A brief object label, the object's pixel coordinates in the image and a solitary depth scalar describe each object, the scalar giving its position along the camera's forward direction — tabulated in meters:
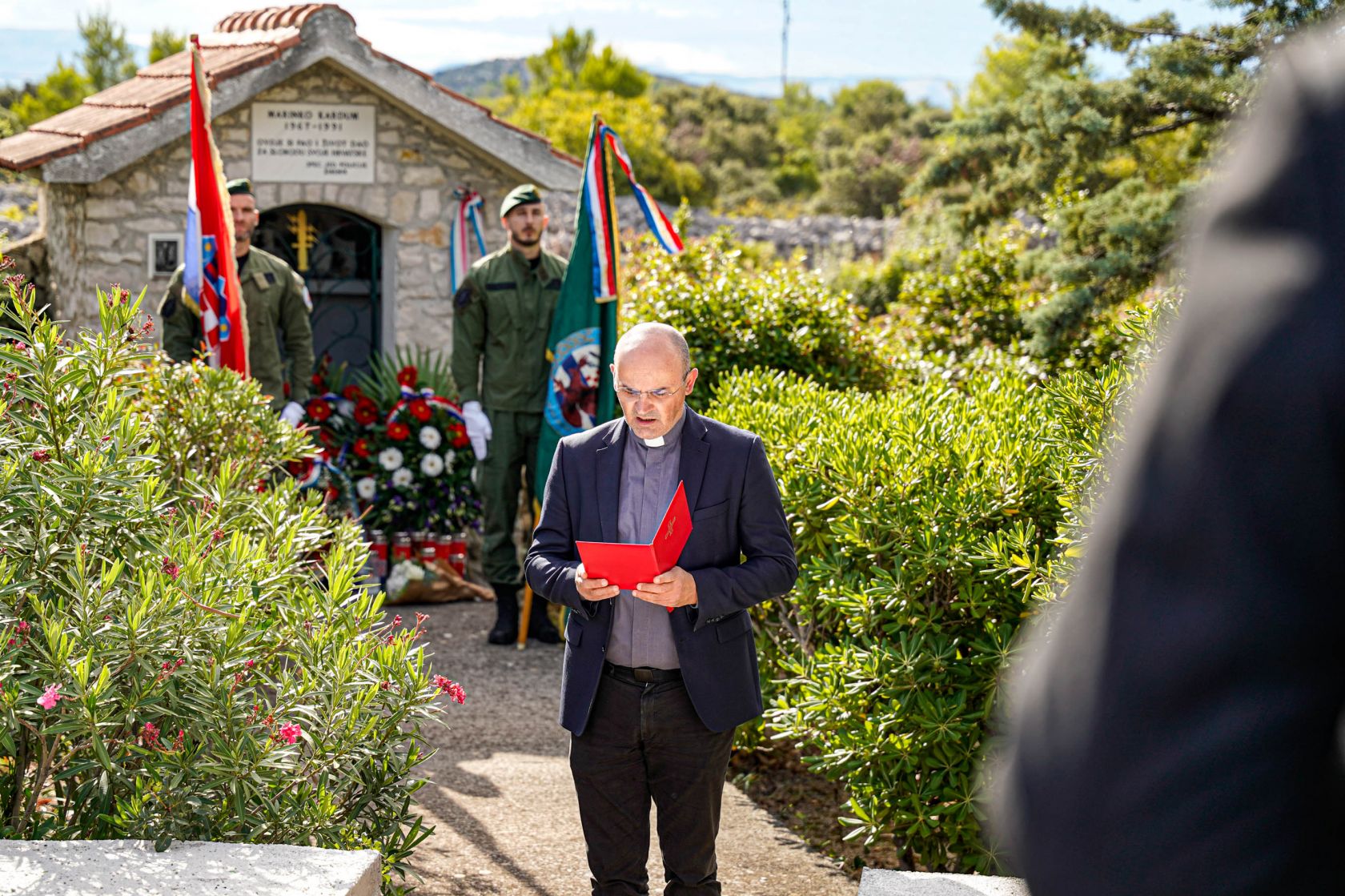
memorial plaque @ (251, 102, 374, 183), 9.44
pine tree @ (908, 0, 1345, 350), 9.02
